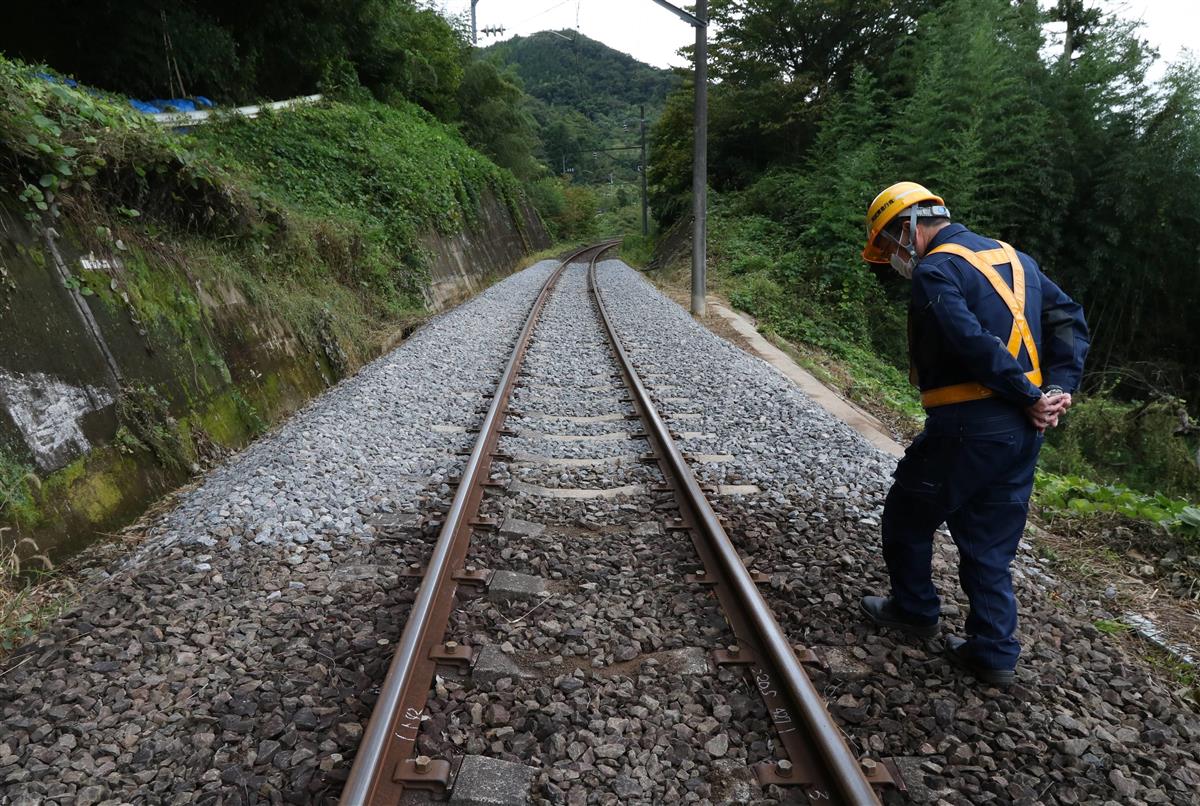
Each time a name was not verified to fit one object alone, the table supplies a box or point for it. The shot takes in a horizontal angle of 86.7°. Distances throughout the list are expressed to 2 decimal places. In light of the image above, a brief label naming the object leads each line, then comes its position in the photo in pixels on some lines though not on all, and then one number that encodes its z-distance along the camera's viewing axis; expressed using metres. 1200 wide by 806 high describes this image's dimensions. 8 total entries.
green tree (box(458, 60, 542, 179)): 30.97
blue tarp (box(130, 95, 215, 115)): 9.88
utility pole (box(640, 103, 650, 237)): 38.38
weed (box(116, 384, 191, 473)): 3.95
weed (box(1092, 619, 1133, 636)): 2.72
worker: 2.21
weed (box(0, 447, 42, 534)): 3.02
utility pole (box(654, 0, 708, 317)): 11.74
